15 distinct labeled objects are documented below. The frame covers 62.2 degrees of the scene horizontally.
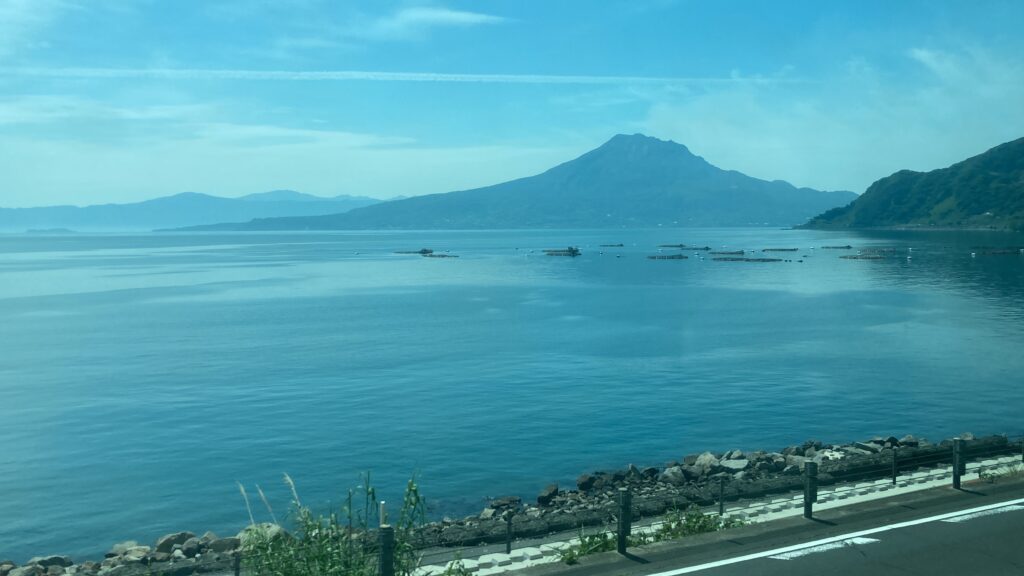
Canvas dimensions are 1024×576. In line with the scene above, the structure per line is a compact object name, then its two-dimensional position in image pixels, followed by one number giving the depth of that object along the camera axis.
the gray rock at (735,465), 21.61
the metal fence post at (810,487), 10.79
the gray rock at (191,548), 16.62
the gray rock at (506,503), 20.04
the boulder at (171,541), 17.11
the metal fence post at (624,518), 9.55
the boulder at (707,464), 21.56
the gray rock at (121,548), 17.50
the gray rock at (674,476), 20.97
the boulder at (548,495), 20.20
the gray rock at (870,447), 22.34
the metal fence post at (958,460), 12.09
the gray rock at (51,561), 17.03
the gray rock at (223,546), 16.51
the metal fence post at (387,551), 7.80
